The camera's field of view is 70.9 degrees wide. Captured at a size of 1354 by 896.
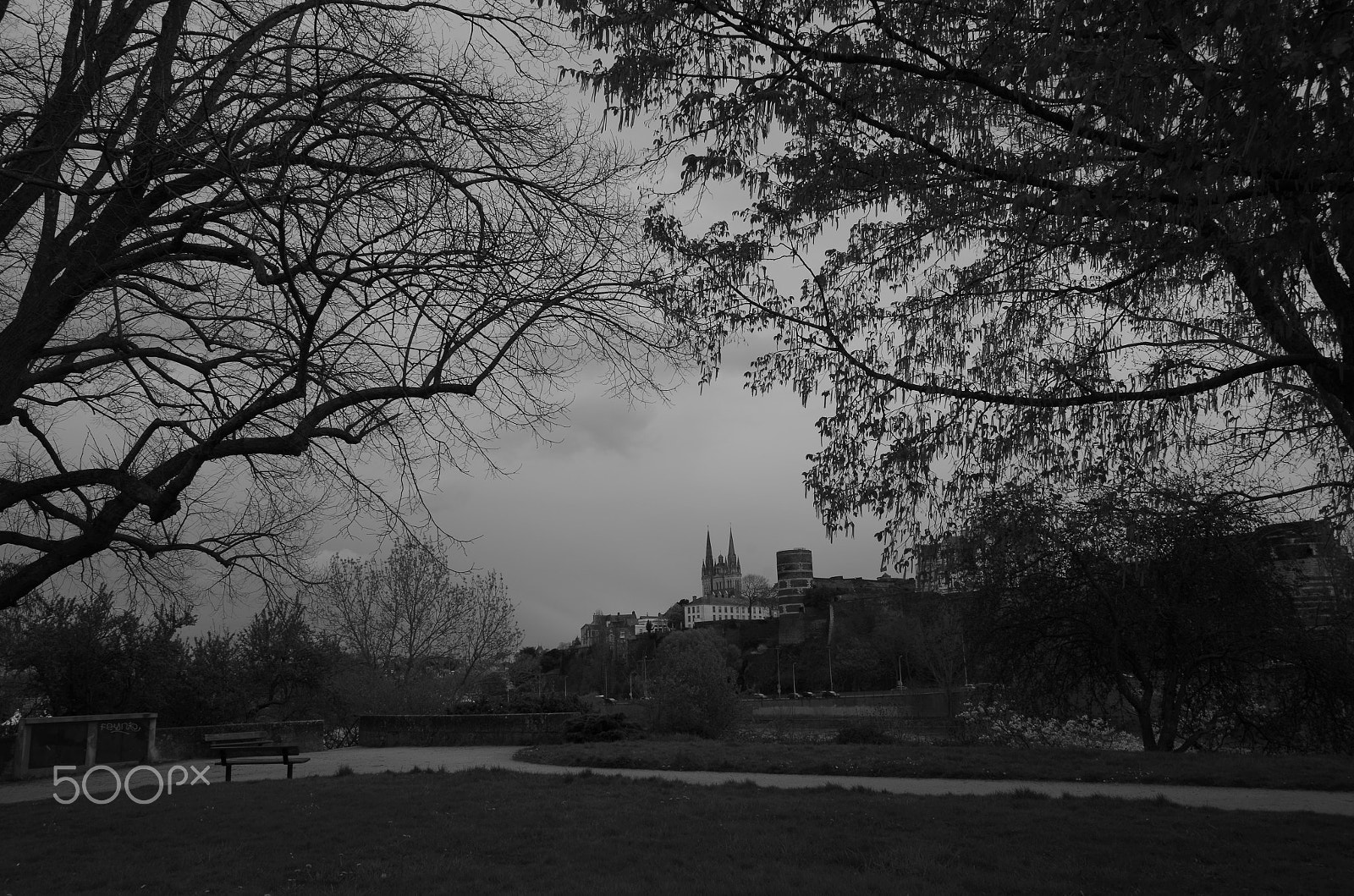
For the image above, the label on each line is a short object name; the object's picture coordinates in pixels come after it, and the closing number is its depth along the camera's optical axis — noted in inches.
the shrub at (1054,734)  700.0
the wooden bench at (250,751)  467.5
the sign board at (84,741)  550.0
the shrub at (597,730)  677.3
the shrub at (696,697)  756.0
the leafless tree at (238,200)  241.4
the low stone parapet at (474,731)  714.8
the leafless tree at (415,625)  1133.1
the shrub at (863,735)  678.5
